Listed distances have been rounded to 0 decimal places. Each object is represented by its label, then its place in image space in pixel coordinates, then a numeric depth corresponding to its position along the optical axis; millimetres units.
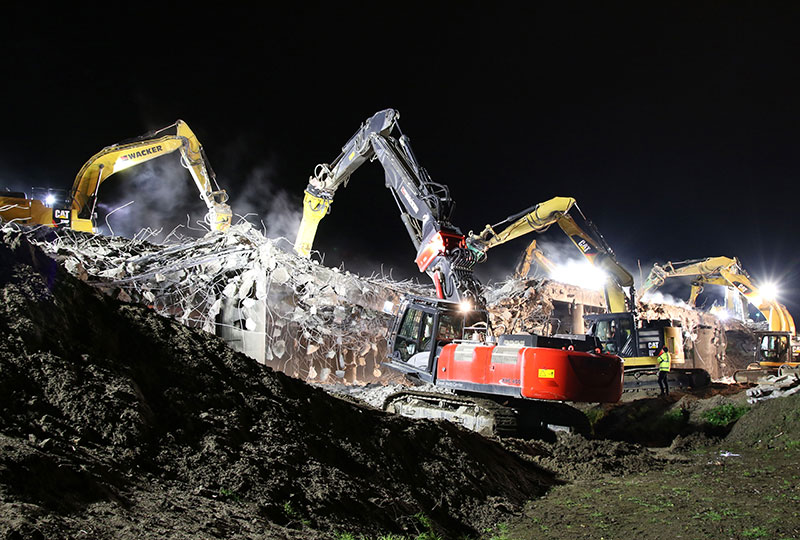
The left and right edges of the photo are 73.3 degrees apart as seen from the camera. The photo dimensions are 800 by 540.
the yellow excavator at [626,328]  14070
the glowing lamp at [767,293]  21833
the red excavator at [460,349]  7781
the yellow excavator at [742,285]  18203
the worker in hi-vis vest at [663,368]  13172
